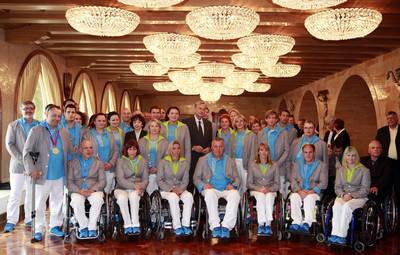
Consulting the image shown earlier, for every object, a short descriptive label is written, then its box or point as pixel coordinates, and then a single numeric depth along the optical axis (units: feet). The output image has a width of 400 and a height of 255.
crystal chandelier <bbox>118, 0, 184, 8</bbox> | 14.07
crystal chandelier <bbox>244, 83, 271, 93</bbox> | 41.24
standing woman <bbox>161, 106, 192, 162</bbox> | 20.34
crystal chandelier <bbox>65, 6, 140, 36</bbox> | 15.99
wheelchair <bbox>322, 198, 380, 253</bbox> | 15.99
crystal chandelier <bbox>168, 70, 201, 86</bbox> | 32.24
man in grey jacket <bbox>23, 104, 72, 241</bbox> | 17.04
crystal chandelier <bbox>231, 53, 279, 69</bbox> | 25.55
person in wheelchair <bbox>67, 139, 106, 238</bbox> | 16.83
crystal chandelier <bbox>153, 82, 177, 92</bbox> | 42.19
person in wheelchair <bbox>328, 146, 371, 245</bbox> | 16.07
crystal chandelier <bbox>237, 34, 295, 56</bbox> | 20.15
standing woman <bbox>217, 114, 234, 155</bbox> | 21.65
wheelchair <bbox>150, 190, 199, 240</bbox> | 17.63
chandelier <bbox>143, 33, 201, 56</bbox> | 20.30
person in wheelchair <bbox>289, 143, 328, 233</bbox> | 17.10
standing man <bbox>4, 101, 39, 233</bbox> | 18.35
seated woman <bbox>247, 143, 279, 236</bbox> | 17.57
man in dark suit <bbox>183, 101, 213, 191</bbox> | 21.57
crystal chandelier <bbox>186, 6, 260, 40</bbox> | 15.74
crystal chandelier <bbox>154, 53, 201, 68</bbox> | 25.44
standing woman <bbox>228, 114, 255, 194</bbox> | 20.79
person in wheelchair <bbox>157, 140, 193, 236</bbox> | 17.46
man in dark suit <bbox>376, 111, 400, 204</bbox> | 20.76
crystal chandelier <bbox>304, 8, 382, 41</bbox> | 16.06
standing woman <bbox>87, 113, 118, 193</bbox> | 19.40
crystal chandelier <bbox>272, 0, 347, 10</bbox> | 14.01
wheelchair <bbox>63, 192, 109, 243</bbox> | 17.08
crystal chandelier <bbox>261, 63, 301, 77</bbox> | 29.63
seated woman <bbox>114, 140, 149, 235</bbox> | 17.17
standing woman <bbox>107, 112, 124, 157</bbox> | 20.42
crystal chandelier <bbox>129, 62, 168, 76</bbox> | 29.94
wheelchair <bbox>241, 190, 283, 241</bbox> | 17.70
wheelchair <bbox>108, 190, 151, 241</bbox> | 17.40
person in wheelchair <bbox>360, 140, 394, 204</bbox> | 18.02
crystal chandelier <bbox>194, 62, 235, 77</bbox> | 29.50
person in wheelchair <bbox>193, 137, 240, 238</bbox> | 17.30
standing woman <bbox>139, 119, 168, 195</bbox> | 19.27
